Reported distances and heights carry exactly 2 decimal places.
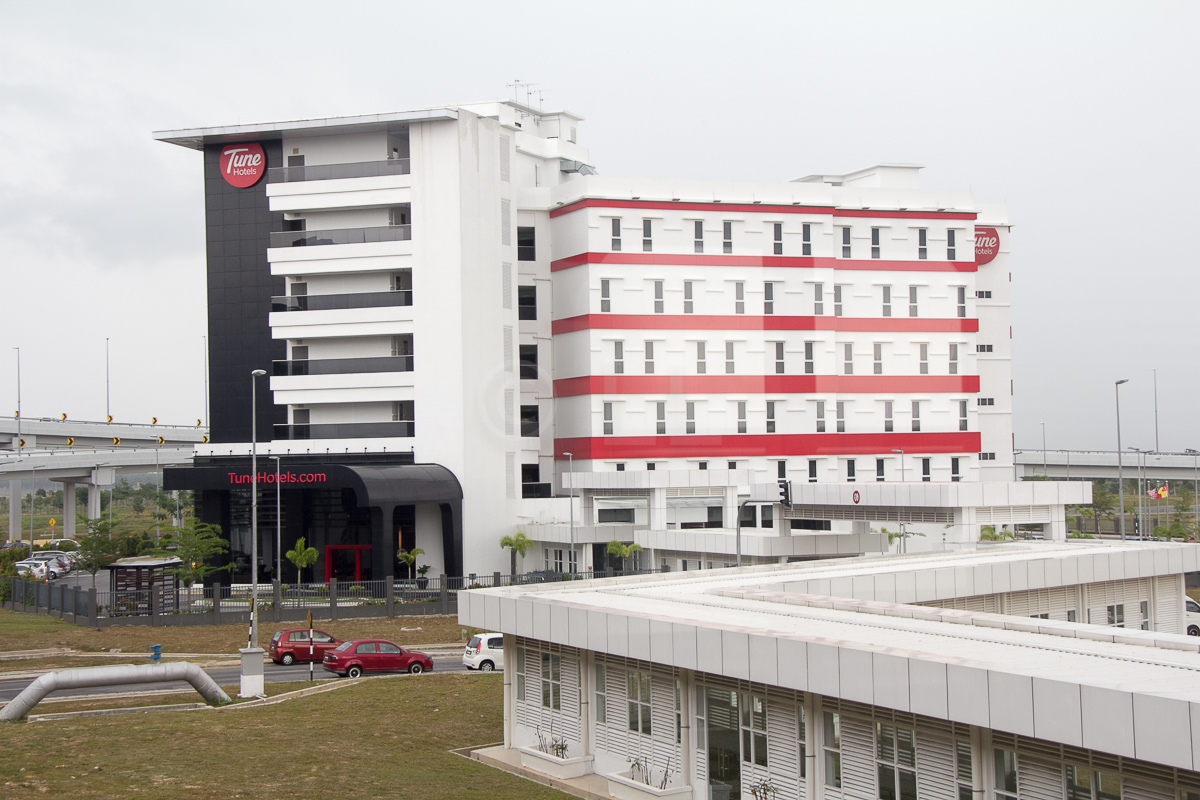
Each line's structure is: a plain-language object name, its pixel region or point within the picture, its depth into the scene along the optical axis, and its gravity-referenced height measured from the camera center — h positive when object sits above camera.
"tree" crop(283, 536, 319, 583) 60.44 -5.42
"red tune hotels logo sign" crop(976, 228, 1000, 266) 85.71 +14.17
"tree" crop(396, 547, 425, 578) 63.58 -5.85
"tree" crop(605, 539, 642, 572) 62.47 -5.60
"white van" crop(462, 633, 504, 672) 41.53 -7.36
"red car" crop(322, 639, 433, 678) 40.53 -7.30
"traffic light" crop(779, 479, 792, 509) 41.75 -1.90
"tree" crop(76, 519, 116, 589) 61.88 -4.90
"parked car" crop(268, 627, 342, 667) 44.41 -7.49
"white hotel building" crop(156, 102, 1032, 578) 67.25 +6.28
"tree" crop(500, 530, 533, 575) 66.88 -5.61
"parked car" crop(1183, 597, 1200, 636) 42.72 -7.09
